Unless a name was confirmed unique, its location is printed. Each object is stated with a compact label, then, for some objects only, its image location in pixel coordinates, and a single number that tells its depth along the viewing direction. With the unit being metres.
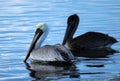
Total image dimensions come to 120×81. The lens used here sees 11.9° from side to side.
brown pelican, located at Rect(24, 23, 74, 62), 12.40
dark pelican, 15.09
